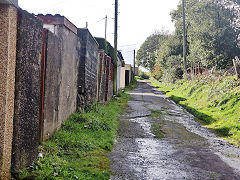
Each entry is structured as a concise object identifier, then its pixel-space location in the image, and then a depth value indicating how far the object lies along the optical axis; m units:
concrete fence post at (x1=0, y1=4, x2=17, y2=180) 3.02
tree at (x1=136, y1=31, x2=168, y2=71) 66.31
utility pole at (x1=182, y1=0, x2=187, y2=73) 24.28
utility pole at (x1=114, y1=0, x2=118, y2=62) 17.46
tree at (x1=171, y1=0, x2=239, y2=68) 23.98
